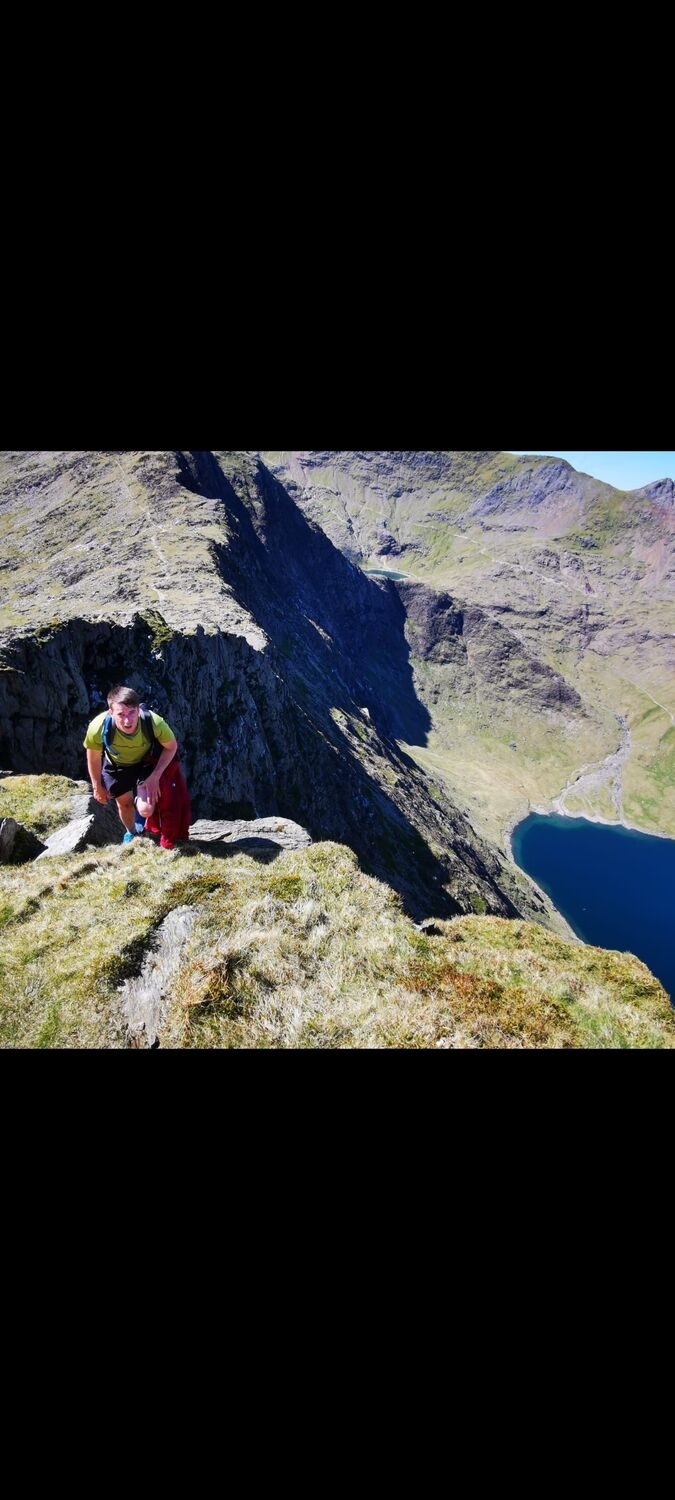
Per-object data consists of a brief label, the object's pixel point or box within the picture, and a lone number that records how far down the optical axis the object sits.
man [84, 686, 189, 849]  10.68
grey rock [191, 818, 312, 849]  15.40
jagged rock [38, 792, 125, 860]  12.52
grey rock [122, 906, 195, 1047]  7.41
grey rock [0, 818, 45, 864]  11.94
